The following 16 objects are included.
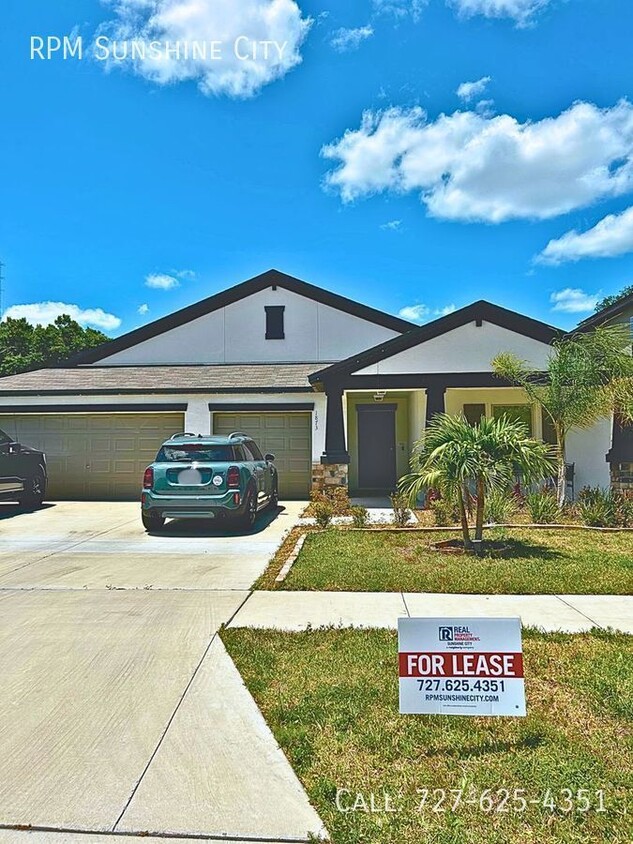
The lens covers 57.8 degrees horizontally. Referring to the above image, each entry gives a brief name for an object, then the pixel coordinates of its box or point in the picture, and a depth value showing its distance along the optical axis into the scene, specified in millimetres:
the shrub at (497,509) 10573
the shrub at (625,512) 10711
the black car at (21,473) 13133
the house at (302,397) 13984
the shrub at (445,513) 10688
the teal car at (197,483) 10273
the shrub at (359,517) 10875
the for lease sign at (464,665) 3225
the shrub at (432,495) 12961
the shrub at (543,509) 11008
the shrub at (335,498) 12884
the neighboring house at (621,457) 13414
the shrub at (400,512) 10891
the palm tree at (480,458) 8281
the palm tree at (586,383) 11688
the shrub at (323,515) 10695
